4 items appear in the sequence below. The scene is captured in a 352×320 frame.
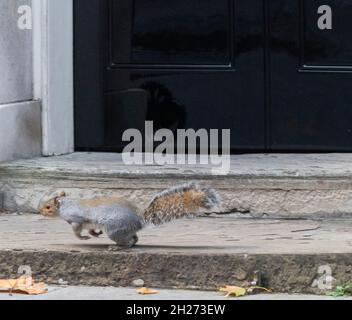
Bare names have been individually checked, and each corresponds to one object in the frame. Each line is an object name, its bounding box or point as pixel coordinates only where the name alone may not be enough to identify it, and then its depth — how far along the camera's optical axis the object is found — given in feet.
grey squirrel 28.51
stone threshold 34.18
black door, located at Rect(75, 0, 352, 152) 37.72
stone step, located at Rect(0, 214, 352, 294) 28.67
